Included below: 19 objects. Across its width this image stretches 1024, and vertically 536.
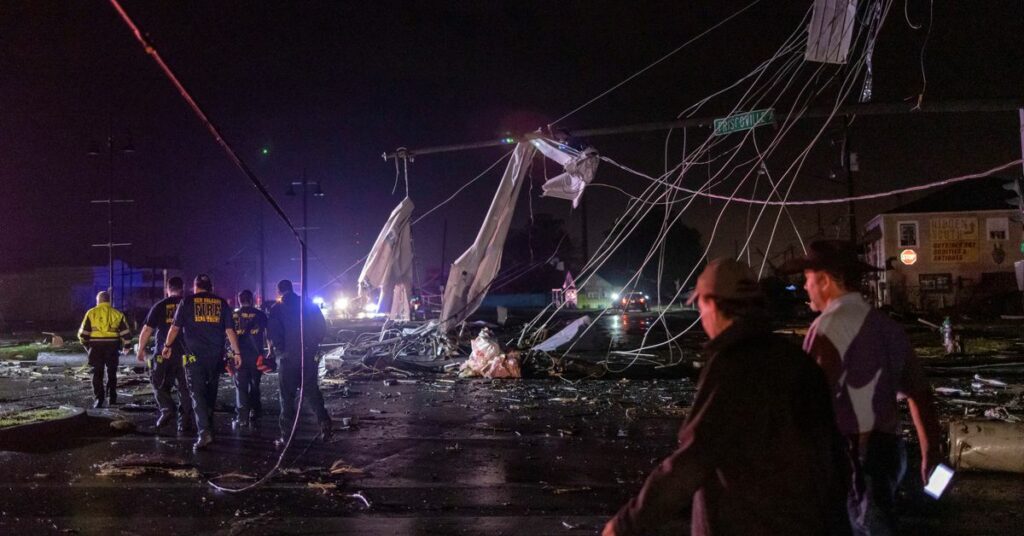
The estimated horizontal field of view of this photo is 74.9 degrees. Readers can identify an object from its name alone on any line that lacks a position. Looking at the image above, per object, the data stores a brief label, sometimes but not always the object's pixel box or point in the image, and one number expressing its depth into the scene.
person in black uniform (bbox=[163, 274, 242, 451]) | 8.09
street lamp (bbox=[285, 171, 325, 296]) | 24.31
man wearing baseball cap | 2.03
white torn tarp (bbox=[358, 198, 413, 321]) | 12.60
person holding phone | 3.01
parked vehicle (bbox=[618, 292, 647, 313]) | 43.05
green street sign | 6.78
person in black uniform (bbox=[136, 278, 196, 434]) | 8.73
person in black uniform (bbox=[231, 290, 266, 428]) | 9.34
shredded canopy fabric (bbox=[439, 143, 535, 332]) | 11.18
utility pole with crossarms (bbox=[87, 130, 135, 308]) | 19.86
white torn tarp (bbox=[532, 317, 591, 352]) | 15.23
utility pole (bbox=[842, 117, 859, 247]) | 24.28
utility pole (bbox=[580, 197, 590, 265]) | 34.03
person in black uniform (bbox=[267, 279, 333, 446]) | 8.16
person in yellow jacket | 10.77
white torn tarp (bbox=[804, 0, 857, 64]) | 6.85
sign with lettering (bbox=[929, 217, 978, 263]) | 41.56
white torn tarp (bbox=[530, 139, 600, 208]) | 10.10
